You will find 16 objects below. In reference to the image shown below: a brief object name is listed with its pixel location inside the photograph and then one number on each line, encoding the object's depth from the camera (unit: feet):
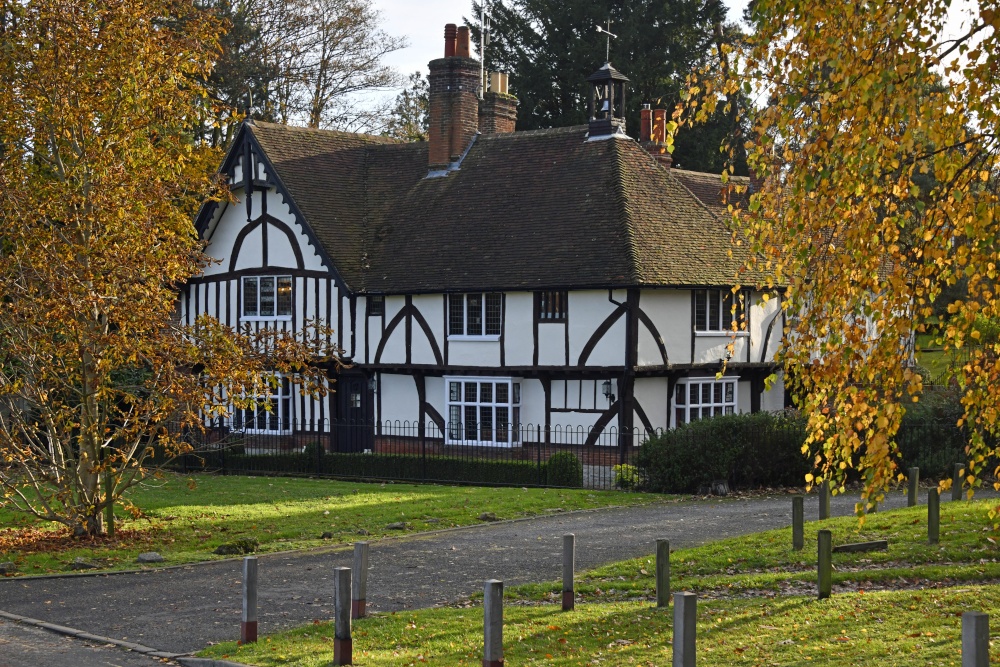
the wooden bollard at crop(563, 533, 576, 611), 42.19
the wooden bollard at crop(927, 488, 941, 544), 54.24
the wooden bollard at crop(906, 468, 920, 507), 69.77
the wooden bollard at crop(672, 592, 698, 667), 27.40
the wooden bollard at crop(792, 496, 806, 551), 54.19
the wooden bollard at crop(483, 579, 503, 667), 31.99
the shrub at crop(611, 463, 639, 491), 86.33
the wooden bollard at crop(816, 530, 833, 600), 42.67
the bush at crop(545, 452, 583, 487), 88.22
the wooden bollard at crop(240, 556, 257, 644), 38.29
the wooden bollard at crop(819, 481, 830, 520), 64.85
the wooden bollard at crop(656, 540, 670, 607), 41.83
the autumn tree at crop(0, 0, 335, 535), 58.13
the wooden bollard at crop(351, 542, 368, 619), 40.55
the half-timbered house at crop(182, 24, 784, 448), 101.76
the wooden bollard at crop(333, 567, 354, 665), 35.73
